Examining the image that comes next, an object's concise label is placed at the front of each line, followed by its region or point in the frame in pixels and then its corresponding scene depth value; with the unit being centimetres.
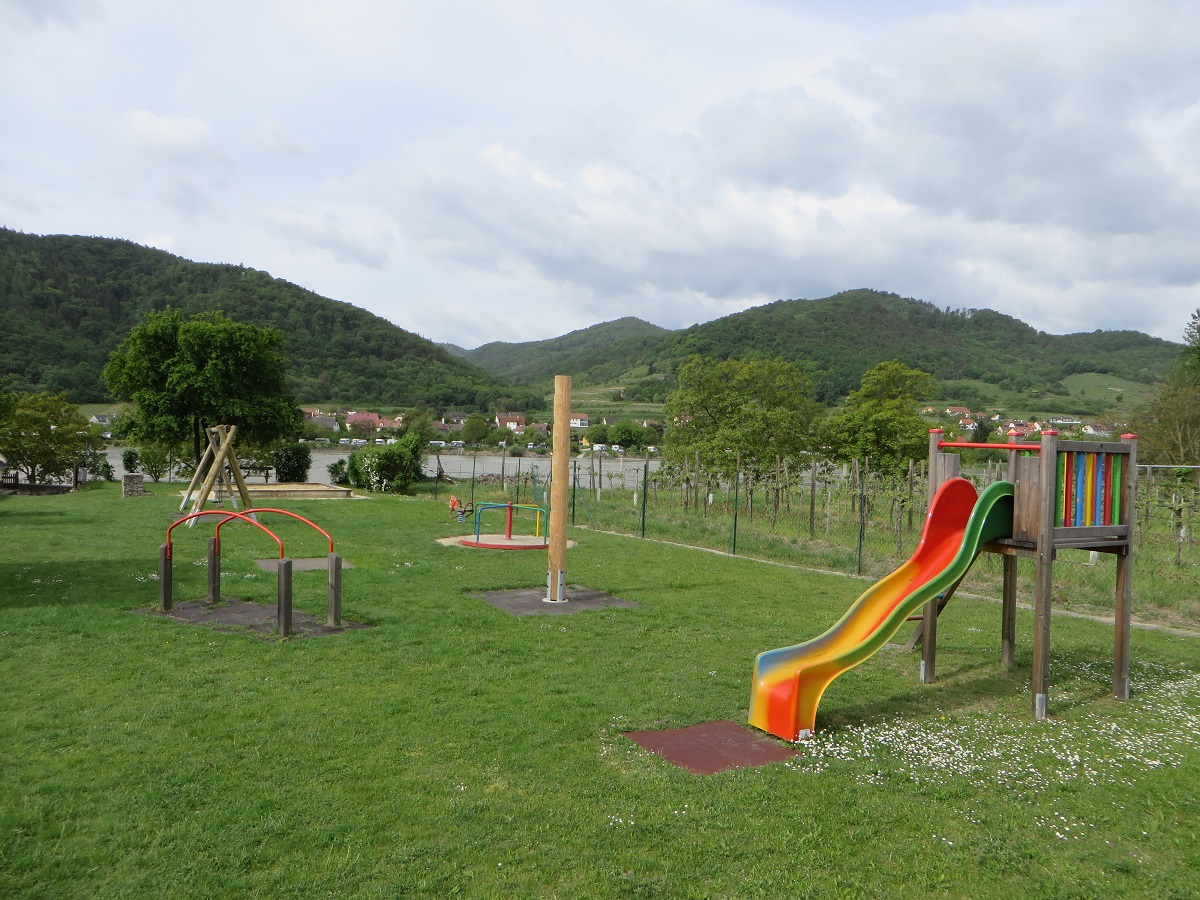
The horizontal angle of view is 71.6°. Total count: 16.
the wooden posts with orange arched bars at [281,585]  783
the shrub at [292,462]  3347
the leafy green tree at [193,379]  2297
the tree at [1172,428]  3061
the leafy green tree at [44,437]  3072
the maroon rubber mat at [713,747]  514
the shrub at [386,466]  3053
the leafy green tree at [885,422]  2581
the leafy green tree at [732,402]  2689
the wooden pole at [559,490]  987
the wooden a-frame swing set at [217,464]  1822
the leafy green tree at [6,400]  2667
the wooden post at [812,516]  1722
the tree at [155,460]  3244
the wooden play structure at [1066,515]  639
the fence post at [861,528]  1350
